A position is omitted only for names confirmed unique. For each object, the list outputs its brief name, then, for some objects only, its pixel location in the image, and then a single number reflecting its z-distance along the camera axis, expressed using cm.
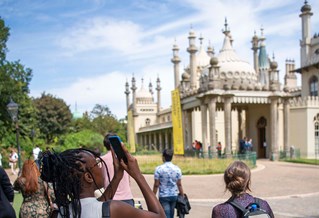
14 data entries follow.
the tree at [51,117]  5275
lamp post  1510
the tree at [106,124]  6819
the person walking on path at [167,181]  646
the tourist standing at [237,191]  306
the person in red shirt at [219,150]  2728
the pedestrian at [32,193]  466
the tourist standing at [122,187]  517
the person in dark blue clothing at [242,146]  2755
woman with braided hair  237
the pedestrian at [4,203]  415
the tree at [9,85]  2808
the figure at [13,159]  2027
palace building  2752
